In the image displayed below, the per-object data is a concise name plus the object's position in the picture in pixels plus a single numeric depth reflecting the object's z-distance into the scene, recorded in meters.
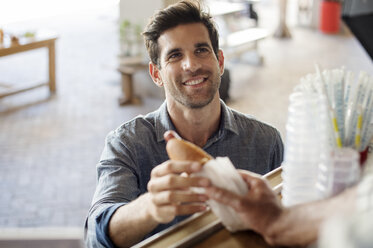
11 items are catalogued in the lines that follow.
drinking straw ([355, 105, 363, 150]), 1.12
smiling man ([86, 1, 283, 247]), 1.71
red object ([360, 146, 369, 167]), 1.16
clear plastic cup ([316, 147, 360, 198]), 0.94
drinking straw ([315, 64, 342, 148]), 1.10
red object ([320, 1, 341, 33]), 8.39
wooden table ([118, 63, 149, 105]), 5.47
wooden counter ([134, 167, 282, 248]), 1.03
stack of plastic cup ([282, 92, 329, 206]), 0.99
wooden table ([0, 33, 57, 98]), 5.48
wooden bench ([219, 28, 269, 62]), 6.36
